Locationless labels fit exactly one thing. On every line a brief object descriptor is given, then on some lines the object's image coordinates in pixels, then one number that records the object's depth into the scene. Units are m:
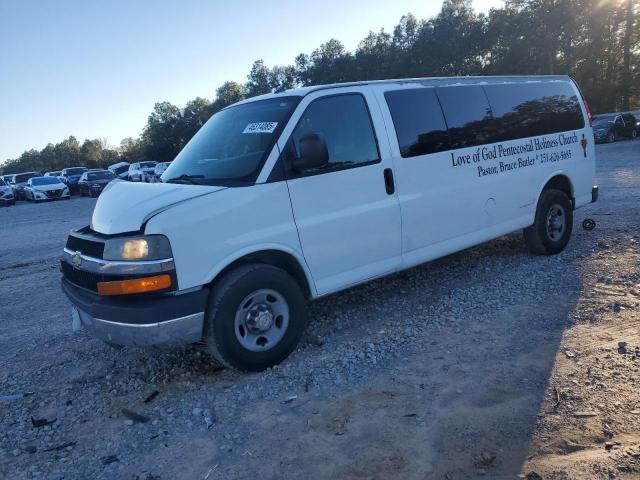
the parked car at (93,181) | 29.45
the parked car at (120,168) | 40.99
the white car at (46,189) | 29.53
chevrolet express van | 3.63
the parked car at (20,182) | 33.41
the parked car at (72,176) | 34.34
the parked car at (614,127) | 27.48
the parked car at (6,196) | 29.02
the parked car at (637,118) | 28.14
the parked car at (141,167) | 34.02
